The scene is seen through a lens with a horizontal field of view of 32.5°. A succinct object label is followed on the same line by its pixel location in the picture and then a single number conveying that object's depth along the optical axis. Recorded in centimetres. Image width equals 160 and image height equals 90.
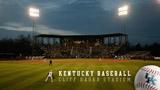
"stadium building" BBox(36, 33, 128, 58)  11975
